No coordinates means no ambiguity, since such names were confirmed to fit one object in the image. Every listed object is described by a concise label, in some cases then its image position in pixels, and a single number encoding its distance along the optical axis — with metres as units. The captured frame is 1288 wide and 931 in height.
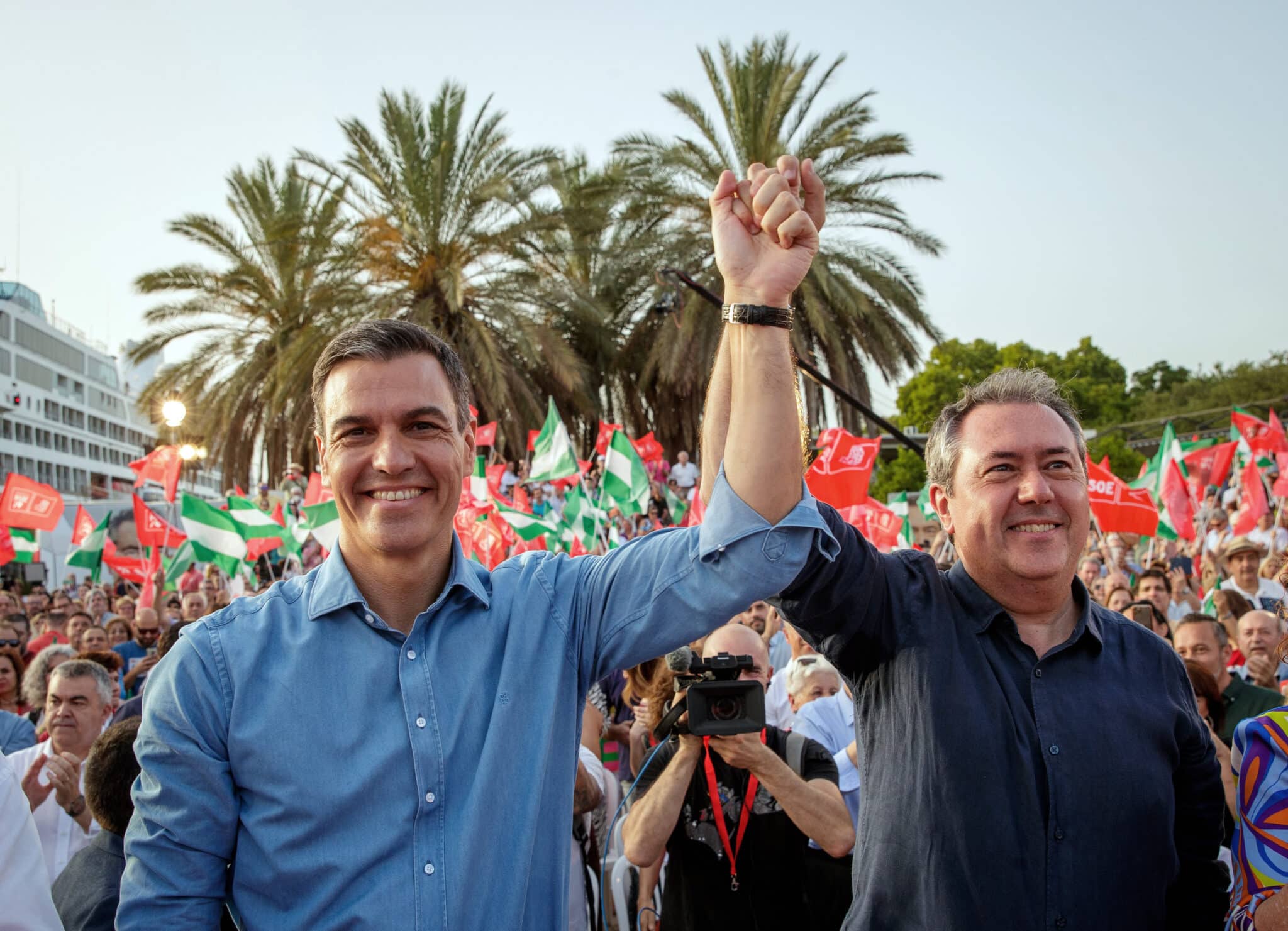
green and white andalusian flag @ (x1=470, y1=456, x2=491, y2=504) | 12.70
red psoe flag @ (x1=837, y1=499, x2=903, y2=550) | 10.94
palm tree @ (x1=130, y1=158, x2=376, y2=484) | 19.02
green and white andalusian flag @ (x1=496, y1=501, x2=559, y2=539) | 11.25
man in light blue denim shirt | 1.67
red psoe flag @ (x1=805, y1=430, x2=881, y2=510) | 10.01
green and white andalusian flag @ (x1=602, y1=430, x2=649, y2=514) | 12.14
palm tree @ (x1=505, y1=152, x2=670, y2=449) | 20.14
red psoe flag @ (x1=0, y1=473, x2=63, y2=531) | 12.49
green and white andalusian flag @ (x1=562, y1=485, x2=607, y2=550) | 12.54
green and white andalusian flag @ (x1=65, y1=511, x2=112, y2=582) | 13.45
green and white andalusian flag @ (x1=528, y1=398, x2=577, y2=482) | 12.70
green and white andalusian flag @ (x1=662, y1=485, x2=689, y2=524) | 19.25
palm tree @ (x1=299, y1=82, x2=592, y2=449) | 18.77
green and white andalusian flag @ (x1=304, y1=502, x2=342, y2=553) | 10.02
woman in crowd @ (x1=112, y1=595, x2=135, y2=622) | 12.88
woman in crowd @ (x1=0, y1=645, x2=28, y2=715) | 6.34
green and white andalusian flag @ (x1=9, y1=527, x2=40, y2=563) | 13.30
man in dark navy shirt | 2.07
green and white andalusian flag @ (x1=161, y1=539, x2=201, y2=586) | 11.90
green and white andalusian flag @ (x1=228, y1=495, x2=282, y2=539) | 12.03
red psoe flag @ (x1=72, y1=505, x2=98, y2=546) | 14.52
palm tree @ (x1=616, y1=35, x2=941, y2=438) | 18.86
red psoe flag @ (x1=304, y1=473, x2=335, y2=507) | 12.27
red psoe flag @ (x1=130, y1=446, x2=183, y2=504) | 12.88
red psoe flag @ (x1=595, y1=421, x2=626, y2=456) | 16.51
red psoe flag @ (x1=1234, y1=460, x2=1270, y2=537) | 11.45
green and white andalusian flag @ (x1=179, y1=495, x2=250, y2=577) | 11.38
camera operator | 3.55
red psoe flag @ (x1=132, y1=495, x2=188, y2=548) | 12.64
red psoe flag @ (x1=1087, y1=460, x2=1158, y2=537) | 9.45
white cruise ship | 71.19
